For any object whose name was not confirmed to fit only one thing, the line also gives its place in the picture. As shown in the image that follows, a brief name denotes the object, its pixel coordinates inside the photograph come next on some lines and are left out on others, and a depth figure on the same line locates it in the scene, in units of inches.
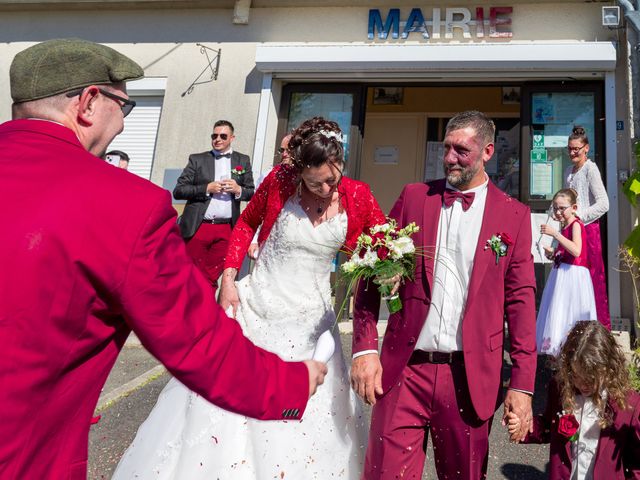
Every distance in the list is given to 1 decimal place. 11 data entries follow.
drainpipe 299.0
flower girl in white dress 228.7
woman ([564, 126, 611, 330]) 249.8
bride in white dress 128.4
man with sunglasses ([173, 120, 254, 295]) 283.0
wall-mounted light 317.4
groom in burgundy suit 115.8
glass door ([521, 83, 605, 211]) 334.6
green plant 231.9
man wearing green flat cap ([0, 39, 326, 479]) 49.6
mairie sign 352.2
